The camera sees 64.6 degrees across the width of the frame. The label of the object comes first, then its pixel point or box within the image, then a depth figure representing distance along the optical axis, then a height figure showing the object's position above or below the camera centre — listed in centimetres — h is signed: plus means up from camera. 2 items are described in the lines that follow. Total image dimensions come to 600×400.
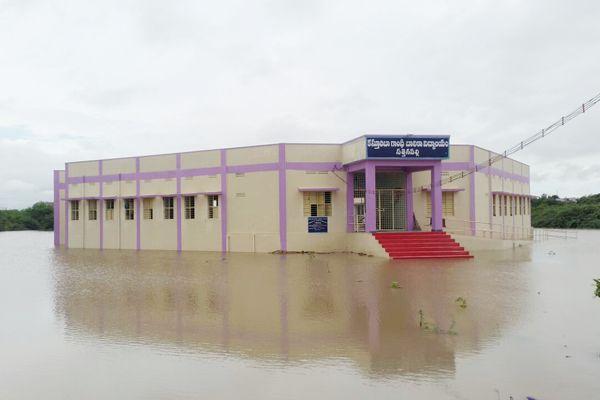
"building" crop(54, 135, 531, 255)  2289 +131
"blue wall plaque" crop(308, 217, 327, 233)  2459 -32
